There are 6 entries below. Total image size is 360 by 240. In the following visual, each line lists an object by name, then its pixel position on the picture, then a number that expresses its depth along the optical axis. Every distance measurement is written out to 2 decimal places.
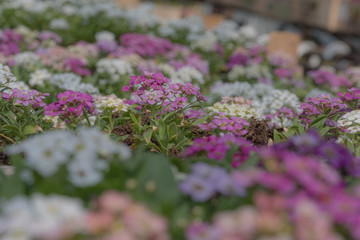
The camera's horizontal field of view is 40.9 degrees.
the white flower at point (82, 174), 1.69
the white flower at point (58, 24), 7.87
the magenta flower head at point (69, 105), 2.97
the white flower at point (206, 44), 7.93
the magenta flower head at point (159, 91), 3.56
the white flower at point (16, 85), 3.79
